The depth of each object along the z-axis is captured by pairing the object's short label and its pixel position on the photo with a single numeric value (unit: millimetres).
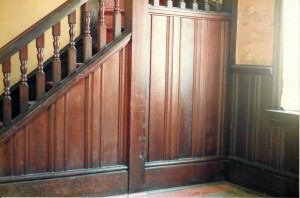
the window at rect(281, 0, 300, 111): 3764
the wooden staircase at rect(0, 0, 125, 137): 3344
